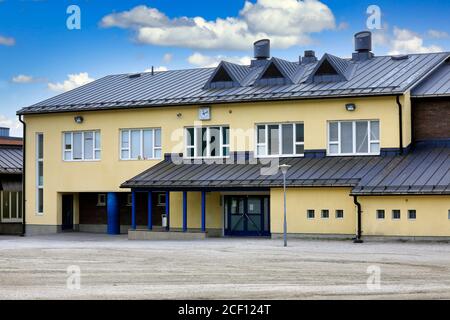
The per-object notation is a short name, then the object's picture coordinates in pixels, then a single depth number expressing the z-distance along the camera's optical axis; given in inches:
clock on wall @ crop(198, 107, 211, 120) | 1585.9
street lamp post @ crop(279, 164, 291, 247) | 1289.4
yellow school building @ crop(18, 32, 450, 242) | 1382.9
